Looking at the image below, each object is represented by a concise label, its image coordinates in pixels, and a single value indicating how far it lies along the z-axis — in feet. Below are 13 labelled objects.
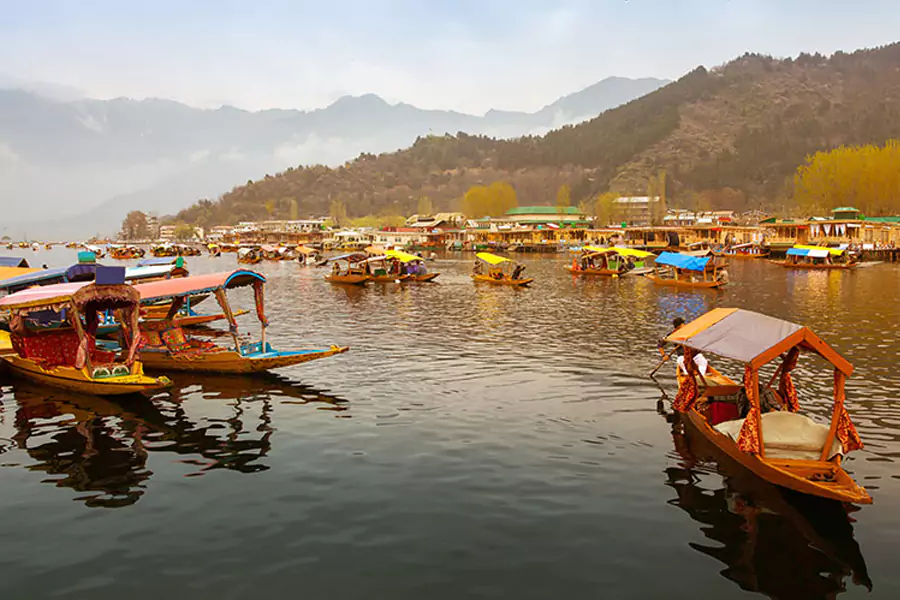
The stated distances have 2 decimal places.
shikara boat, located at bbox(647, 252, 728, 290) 172.24
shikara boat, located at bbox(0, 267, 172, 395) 62.28
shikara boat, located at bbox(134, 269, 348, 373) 72.90
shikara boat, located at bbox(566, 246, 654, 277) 213.87
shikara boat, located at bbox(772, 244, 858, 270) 246.06
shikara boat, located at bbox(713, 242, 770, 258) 333.62
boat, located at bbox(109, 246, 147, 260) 444.14
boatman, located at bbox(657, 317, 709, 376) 55.06
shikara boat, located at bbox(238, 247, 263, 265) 351.17
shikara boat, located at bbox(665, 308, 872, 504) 37.60
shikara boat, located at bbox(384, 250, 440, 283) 203.51
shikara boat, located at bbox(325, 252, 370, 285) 195.52
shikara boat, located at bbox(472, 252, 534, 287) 183.62
